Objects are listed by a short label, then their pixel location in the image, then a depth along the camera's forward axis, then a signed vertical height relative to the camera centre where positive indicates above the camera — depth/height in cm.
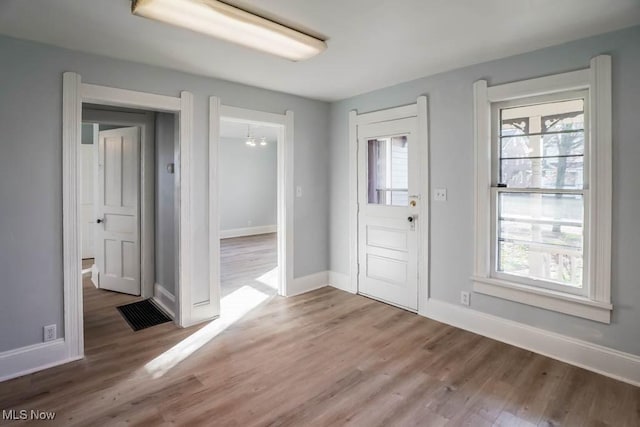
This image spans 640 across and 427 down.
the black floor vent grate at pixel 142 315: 333 -109
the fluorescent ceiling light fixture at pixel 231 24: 193 +118
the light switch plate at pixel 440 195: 331 +16
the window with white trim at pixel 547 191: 243 +16
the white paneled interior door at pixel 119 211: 414 +0
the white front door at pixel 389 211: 360 +0
